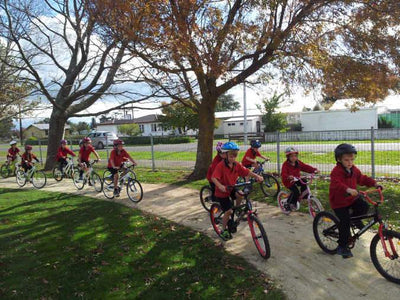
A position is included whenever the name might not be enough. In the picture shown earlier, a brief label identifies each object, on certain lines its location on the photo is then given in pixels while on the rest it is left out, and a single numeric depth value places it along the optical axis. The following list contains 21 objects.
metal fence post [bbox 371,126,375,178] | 10.32
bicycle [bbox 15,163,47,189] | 13.27
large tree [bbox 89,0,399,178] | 8.77
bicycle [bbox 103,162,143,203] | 9.57
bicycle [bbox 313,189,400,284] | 4.20
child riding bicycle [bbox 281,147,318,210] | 6.83
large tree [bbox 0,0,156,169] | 14.72
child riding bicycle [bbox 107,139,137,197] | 9.62
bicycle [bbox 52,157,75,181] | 14.05
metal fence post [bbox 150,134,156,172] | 16.56
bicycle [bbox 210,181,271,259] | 4.96
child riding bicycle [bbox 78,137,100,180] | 11.44
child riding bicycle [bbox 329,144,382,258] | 4.62
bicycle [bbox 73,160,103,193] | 11.74
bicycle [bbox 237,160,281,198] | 9.44
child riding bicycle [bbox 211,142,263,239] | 5.48
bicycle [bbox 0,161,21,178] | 17.97
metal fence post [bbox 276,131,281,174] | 12.30
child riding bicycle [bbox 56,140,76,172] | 13.45
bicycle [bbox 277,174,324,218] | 6.61
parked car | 36.53
